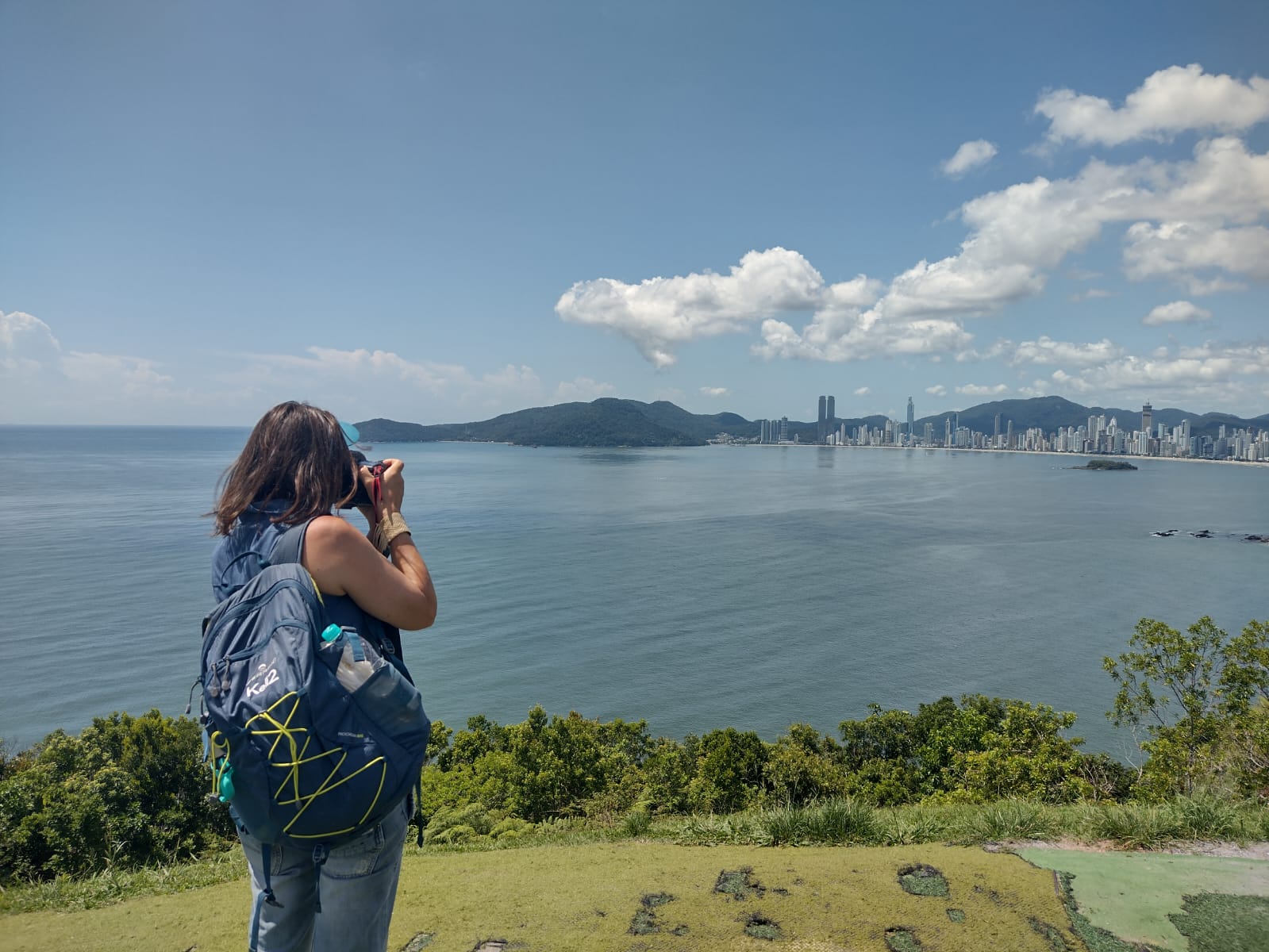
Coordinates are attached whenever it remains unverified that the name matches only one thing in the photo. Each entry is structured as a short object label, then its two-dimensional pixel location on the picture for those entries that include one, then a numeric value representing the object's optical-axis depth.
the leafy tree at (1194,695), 8.73
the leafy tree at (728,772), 10.59
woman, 1.86
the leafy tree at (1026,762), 9.74
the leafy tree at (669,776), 10.62
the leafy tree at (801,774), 11.88
